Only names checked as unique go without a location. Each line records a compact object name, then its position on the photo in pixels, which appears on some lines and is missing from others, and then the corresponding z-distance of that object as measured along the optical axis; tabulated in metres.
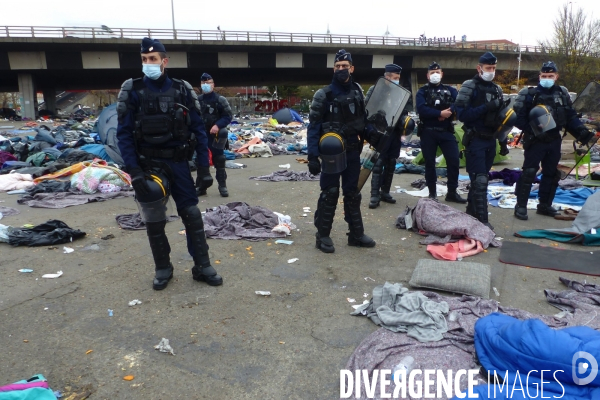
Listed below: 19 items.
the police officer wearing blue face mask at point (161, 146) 3.83
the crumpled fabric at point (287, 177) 9.70
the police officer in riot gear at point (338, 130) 4.77
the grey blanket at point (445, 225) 5.22
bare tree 27.59
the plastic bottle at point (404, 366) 2.70
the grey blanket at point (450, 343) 2.79
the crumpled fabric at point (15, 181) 8.70
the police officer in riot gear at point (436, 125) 6.84
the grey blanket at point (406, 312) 3.14
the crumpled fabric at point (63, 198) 7.44
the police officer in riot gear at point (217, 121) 7.96
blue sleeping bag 2.33
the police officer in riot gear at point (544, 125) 5.95
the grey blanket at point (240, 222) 5.62
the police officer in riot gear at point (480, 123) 5.73
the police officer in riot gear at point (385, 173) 7.20
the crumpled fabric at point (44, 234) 5.32
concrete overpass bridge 30.25
